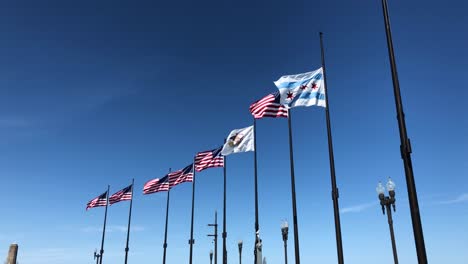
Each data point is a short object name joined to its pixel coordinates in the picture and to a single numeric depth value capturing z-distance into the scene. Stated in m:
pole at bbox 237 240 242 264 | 40.56
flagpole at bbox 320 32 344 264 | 13.09
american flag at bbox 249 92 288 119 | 21.62
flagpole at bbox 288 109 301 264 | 17.50
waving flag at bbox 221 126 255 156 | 26.33
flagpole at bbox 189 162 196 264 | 35.17
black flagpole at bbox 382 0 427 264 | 7.95
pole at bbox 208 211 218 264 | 41.75
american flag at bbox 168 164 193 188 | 35.04
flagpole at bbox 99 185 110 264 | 50.95
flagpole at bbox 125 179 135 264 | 46.91
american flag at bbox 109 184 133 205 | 44.03
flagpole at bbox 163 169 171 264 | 41.44
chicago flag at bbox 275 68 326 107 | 17.01
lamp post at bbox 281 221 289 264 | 24.55
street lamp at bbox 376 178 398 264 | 20.66
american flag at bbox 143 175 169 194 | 37.75
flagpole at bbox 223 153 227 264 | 27.48
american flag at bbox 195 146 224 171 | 30.65
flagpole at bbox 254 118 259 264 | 22.51
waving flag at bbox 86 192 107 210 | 46.12
